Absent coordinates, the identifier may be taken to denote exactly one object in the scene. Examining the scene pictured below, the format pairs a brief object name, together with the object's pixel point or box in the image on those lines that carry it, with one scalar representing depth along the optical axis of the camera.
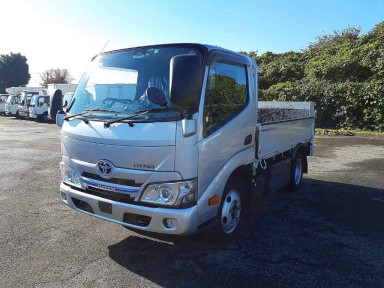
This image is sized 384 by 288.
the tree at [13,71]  62.06
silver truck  3.07
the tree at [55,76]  60.97
